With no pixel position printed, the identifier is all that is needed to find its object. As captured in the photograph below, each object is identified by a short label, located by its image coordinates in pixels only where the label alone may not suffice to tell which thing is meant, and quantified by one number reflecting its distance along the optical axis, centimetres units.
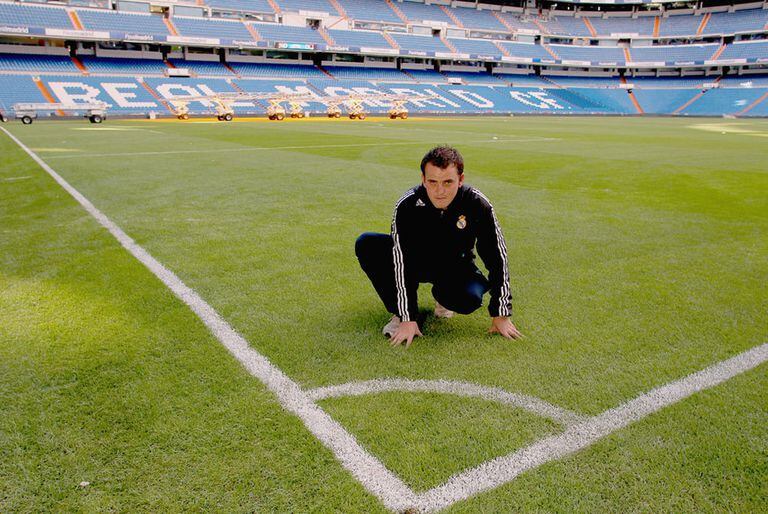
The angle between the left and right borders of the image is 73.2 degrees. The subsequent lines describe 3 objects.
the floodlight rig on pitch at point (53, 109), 2891
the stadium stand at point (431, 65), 3759
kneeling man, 311
